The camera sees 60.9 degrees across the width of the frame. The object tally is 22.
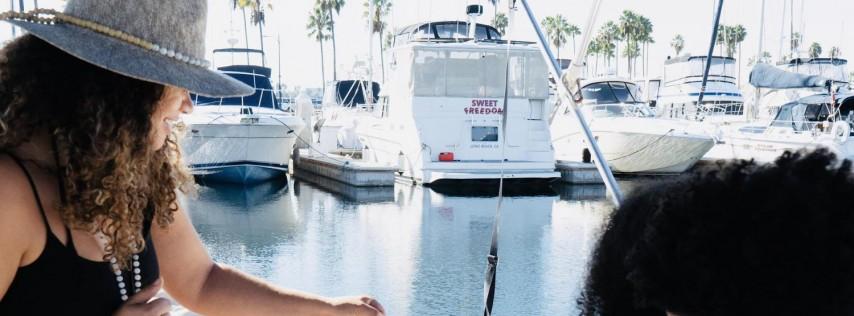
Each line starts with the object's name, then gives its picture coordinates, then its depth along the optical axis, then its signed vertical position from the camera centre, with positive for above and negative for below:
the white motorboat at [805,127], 14.07 -0.85
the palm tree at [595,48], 47.94 +2.77
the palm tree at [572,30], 53.59 +4.37
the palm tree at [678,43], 58.62 +3.65
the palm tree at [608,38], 49.19 +3.47
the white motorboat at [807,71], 19.19 +0.50
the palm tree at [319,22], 47.12 +4.53
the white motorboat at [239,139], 14.11 -0.94
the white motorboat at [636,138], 15.43 -1.06
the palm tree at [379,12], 43.43 +4.75
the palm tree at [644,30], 48.81 +3.96
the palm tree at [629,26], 48.62 +4.18
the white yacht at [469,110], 14.00 -0.39
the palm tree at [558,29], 53.34 +4.44
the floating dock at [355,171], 14.36 -1.62
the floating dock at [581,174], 15.41 -1.79
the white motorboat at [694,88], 23.94 +0.00
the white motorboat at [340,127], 20.30 -1.05
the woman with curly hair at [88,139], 1.03 -0.07
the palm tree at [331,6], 45.69 +5.41
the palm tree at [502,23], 44.50 +4.26
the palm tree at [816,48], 53.38 +2.88
